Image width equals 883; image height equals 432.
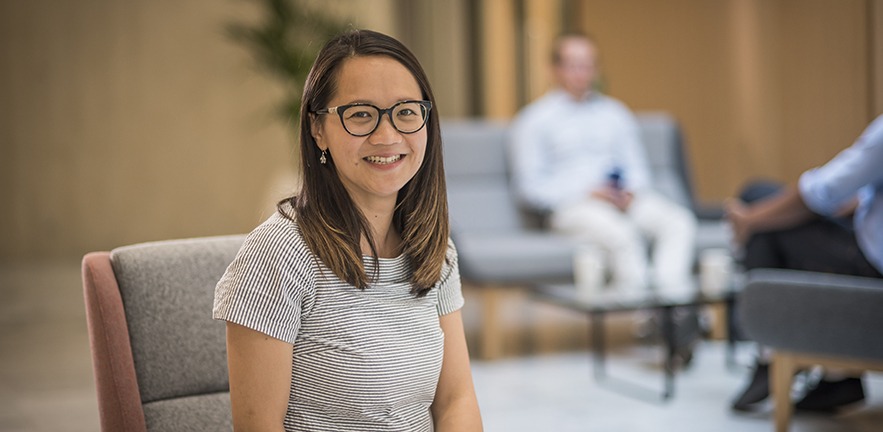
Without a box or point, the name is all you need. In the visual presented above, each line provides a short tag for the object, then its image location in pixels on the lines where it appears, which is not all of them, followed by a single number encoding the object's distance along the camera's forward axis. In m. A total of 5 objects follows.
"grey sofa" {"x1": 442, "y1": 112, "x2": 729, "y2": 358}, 4.25
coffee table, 3.56
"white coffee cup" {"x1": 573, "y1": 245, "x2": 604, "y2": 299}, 3.91
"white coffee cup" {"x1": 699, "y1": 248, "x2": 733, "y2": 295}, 3.80
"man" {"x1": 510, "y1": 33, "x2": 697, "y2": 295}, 4.44
